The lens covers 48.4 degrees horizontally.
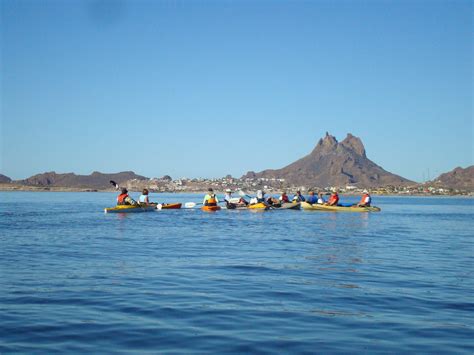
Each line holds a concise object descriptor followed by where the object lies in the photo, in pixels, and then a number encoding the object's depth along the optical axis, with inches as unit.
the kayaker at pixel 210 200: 2235.5
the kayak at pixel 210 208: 2220.7
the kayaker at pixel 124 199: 2055.4
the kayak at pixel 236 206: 2287.2
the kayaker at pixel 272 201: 2364.7
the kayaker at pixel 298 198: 2511.1
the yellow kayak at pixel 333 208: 2282.2
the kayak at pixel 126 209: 2014.0
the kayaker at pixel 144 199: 2161.9
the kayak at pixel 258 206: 2300.7
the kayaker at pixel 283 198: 2491.6
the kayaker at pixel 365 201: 2317.9
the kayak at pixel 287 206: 2368.6
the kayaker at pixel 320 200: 2347.3
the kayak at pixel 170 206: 2413.9
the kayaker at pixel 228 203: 2286.2
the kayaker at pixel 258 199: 2347.4
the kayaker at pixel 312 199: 2390.5
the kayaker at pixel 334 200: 2288.0
